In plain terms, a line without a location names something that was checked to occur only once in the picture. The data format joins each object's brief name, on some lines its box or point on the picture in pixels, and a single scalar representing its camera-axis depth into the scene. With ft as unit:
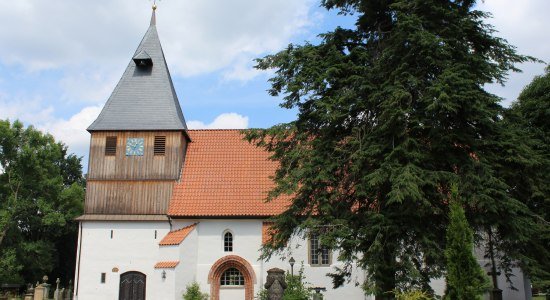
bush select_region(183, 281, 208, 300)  72.41
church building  75.92
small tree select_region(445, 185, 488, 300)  36.76
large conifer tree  42.73
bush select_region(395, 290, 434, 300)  38.69
